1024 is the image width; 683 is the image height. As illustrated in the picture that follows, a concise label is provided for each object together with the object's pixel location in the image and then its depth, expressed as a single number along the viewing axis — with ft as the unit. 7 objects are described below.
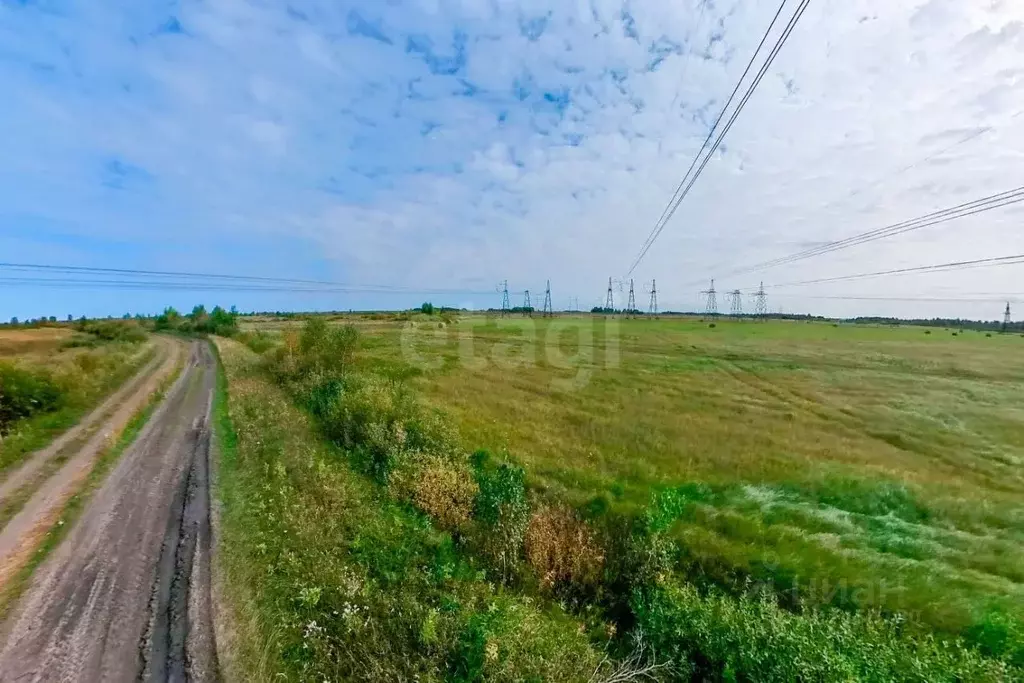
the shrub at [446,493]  28.91
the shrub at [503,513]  24.53
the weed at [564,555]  23.49
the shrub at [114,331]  186.40
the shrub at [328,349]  77.41
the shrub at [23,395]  49.55
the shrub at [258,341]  135.54
